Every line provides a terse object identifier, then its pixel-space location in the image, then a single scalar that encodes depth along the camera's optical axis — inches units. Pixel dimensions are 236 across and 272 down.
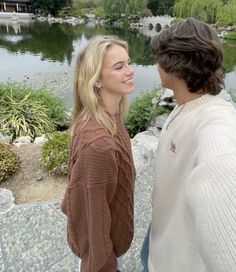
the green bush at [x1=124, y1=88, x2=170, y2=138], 219.6
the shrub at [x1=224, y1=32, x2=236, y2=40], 1145.4
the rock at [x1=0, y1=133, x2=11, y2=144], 195.1
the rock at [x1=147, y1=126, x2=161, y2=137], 201.5
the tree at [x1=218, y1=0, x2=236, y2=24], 1242.6
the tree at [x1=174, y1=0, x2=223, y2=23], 1286.0
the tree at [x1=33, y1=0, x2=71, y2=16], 1840.6
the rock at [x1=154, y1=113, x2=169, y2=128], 202.9
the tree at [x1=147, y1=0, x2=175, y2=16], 1785.2
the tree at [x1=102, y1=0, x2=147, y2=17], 1676.9
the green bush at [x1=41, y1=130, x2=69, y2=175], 144.6
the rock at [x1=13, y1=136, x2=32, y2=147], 188.1
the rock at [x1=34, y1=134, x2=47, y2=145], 188.6
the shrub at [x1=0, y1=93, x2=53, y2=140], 218.6
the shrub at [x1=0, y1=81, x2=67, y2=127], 246.1
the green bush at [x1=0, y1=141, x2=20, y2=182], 142.4
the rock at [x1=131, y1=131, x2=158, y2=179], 150.1
